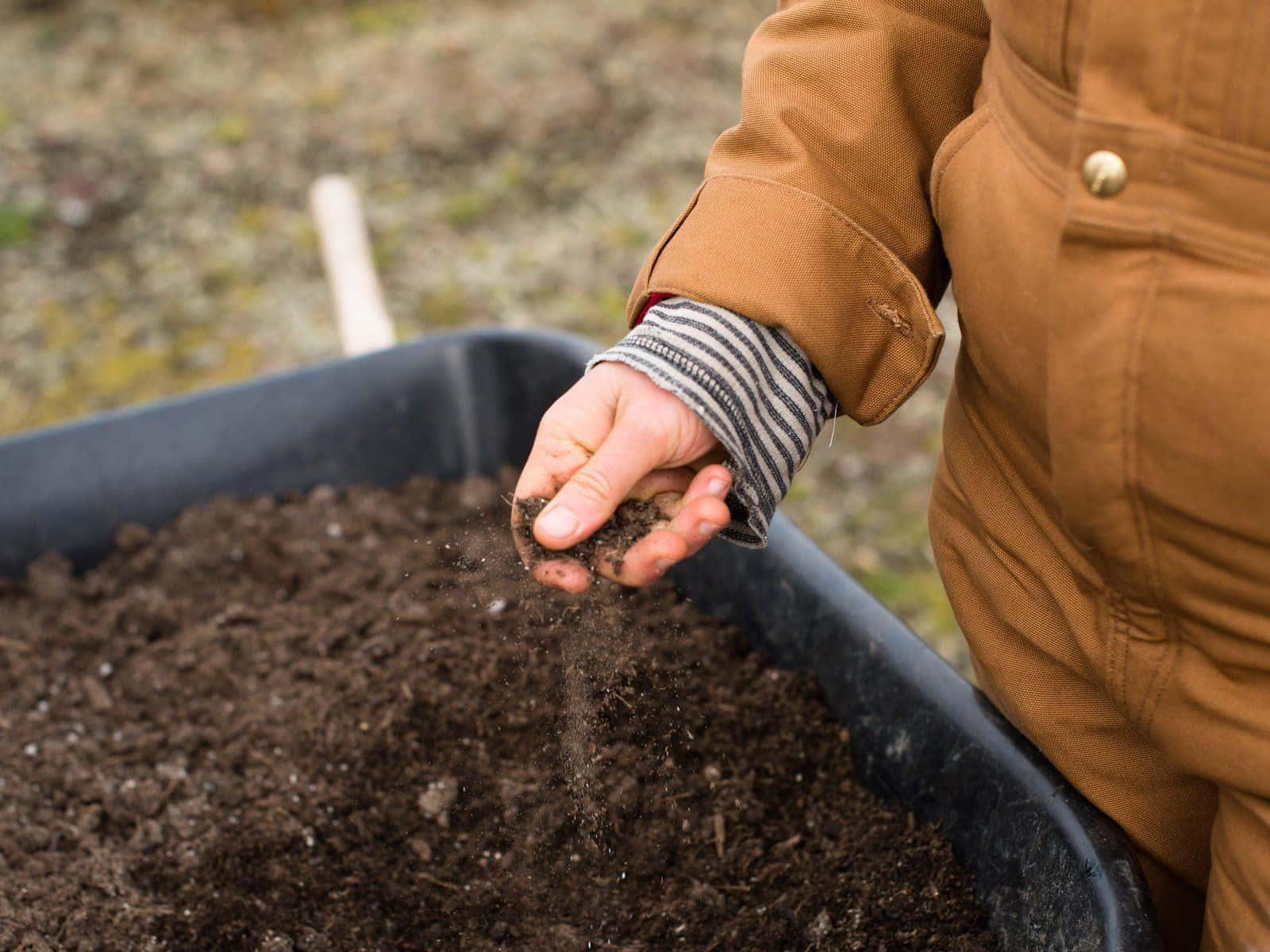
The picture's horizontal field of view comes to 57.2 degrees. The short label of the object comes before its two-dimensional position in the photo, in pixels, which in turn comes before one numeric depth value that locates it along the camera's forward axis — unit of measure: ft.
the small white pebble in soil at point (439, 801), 3.96
